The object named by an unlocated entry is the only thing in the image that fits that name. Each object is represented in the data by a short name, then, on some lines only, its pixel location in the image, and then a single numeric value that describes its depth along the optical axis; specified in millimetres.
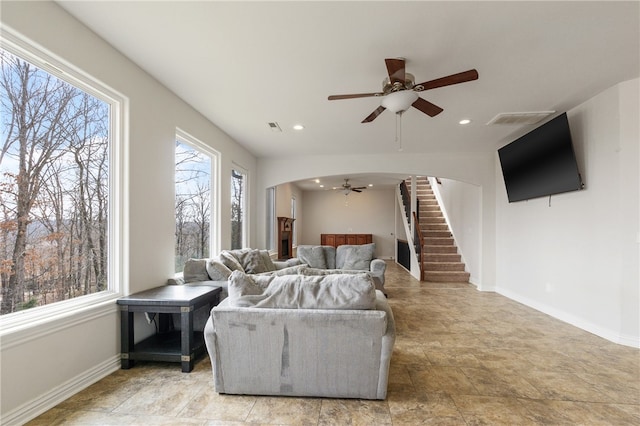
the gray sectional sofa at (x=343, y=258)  5426
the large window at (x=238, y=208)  5344
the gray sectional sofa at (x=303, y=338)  1985
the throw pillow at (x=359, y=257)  5480
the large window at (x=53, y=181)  1866
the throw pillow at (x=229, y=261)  3868
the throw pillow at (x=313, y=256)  5766
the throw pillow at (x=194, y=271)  3375
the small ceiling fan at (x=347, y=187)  9162
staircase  6863
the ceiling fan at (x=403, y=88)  2318
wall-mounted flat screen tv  3723
